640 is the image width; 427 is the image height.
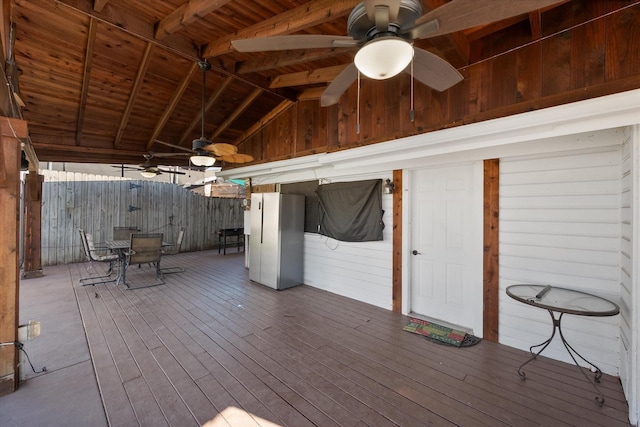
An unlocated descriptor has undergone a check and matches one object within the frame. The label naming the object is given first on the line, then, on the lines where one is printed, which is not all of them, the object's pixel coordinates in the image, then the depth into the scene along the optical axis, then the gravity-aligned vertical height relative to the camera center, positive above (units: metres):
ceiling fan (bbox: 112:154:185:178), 6.12 +1.02
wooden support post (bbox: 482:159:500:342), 3.00 -0.39
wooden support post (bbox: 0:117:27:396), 2.14 -0.40
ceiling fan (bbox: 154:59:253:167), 3.73 +0.92
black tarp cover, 4.08 +0.07
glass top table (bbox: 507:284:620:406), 2.01 -0.71
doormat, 2.98 -1.41
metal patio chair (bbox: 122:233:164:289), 4.96 -0.72
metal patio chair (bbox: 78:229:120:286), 5.12 -0.92
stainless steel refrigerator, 4.92 -0.49
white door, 3.17 -0.39
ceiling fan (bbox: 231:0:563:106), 1.33 +1.06
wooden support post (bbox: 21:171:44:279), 5.45 -0.35
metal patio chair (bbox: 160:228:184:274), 5.93 -1.37
